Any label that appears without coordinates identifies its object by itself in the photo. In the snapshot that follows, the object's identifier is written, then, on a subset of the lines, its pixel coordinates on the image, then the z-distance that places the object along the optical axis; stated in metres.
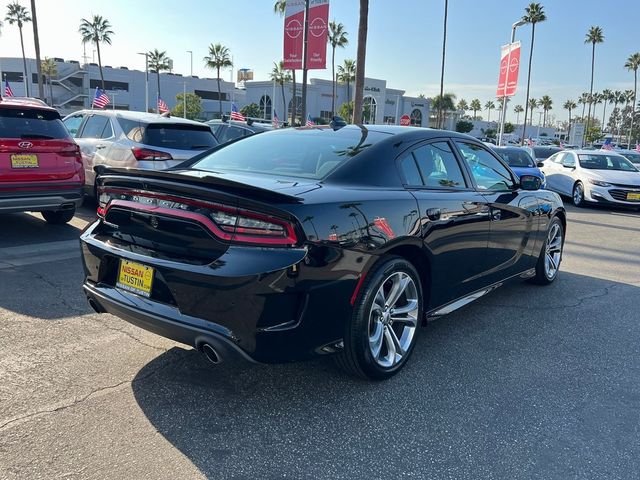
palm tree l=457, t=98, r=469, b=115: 135.90
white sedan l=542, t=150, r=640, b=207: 13.19
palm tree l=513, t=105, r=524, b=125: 145.27
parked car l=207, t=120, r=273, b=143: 14.62
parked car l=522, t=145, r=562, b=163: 19.81
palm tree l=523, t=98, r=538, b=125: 138.24
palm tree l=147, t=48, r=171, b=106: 77.75
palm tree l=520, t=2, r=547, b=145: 50.09
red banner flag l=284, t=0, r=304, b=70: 17.41
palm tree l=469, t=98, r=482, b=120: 141.25
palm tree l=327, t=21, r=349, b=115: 60.78
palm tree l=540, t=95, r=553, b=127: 129.39
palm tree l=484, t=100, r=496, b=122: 151.48
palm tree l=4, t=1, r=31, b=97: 74.44
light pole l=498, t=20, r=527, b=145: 23.72
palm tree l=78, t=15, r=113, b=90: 70.81
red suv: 6.41
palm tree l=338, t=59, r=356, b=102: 71.88
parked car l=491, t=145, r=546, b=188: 13.64
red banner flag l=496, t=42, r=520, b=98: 23.22
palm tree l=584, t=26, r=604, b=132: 69.38
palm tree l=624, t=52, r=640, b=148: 79.19
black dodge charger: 2.71
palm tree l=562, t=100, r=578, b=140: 136.19
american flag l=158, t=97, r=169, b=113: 24.96
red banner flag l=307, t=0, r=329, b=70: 16.75
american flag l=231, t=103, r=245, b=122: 25.73
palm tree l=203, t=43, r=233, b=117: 71.31
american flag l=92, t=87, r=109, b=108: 22.67
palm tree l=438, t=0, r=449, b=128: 39.60
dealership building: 78.94
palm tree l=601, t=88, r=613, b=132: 115.31
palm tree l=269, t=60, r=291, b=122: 74.50
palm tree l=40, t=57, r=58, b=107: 74.50
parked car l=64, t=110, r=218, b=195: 7.97
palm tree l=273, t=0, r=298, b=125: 35.00
